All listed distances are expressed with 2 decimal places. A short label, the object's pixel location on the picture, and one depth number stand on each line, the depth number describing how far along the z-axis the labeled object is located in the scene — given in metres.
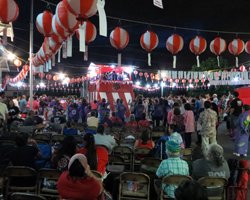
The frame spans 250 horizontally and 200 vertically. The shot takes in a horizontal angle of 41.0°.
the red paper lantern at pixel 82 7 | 5.90
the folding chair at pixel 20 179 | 4.53
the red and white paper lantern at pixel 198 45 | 10.49
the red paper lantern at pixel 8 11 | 6.67
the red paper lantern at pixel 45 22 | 8.00
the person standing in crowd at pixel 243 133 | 8.71
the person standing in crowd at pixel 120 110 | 15.43
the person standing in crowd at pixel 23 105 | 15.71
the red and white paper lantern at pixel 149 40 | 9.59
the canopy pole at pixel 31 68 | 13.11
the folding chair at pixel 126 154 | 6.34
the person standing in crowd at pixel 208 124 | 8.85
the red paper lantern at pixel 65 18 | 6.84
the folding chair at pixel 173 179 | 4.15
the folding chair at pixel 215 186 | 4.17
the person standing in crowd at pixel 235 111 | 9.50
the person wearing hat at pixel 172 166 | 4.35
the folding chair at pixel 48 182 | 4.44
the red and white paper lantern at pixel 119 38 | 9.14
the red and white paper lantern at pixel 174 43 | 9.93
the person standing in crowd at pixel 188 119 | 9.88
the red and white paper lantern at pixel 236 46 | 10.91
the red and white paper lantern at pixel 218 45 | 10.76
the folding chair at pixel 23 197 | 3.12
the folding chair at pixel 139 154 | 6.28
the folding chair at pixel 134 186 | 4.39
